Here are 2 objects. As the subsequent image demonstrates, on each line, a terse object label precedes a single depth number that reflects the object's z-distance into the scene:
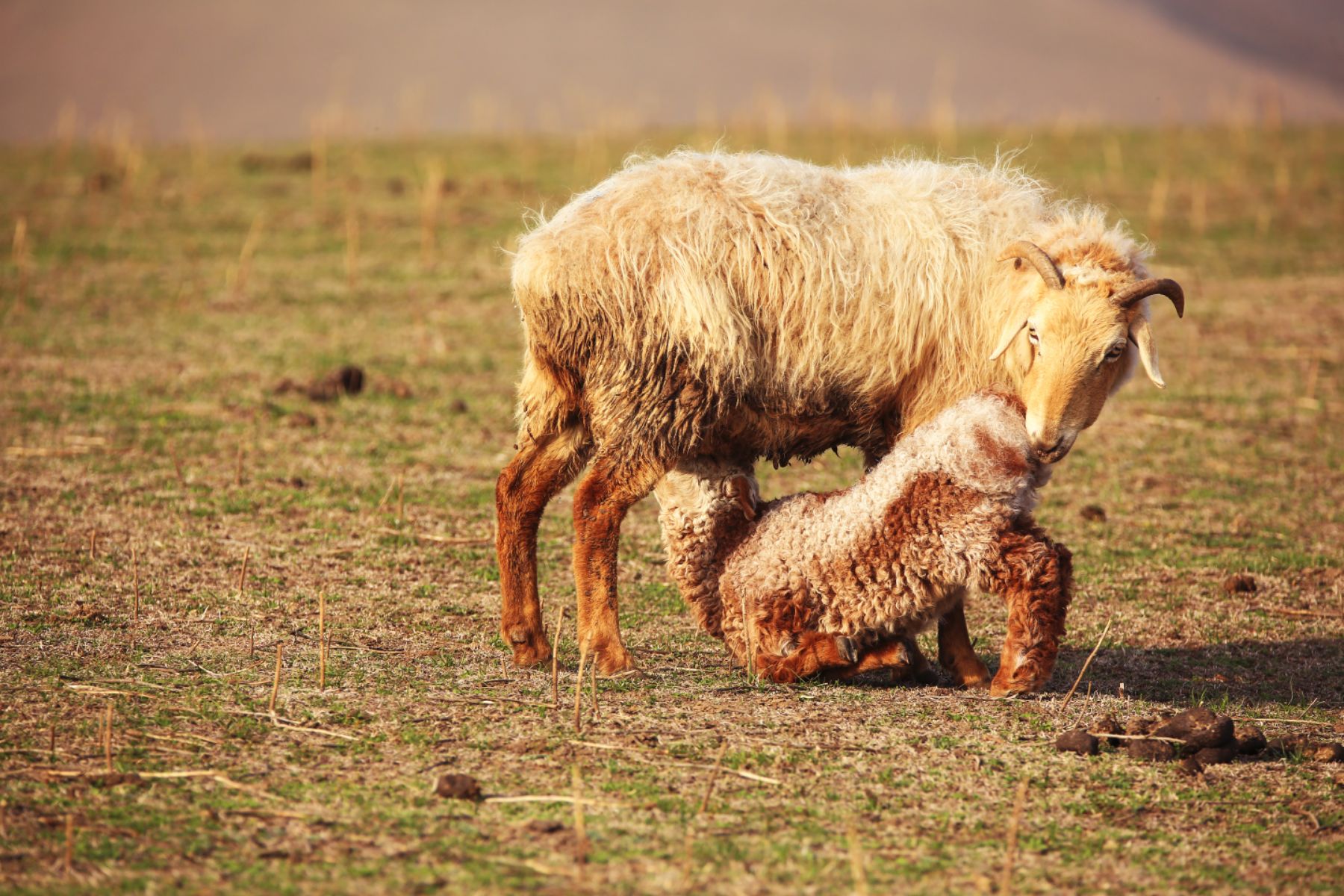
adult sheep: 12.91
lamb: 11.85
